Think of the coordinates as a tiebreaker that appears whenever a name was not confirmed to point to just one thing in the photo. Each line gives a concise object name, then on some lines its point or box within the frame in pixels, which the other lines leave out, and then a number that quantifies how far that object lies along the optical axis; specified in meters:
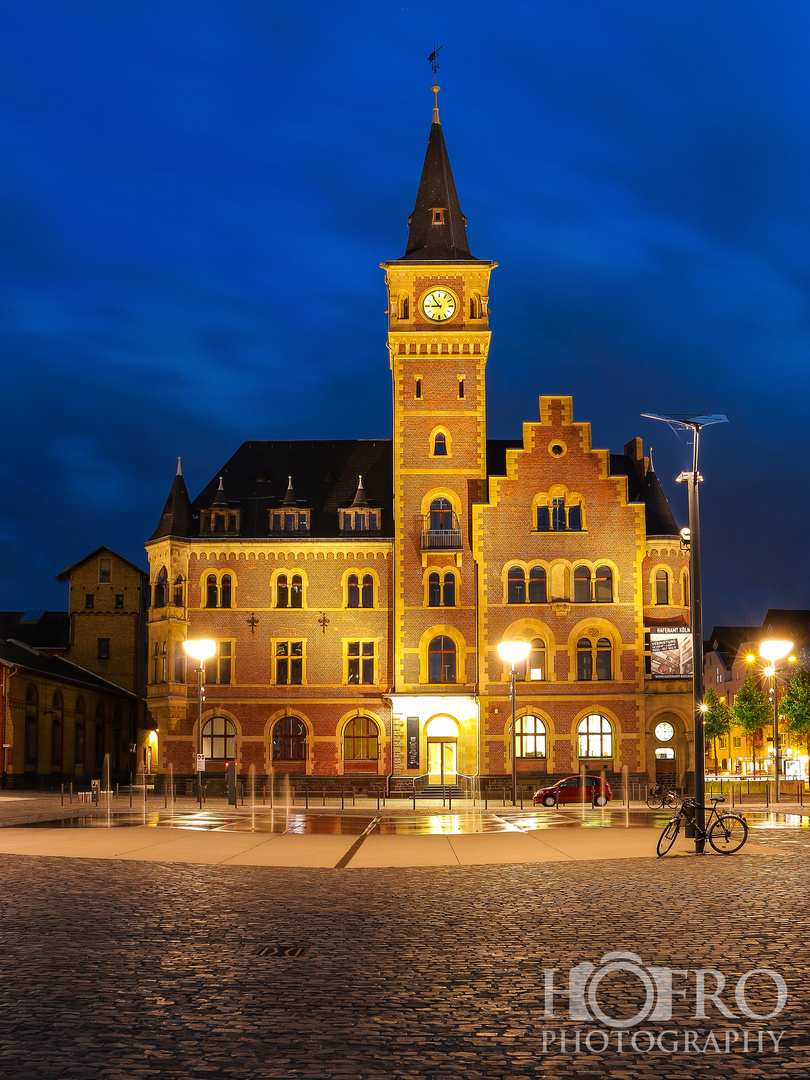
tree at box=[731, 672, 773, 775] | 87.25
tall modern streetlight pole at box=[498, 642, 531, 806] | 40.53
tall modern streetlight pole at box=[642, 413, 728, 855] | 22.09
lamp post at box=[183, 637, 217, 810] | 40.78
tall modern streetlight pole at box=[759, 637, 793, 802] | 37.09
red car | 43.94
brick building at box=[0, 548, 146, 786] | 59.51
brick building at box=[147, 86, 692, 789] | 53.72
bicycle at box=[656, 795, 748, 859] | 21.59
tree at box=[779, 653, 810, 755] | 70.12
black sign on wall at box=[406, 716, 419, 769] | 53.56
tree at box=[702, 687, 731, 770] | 97.44
